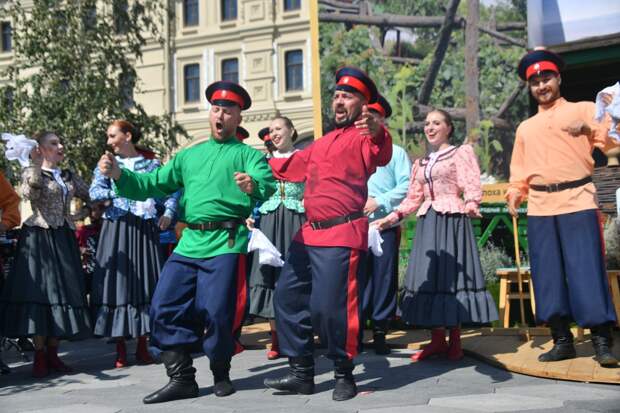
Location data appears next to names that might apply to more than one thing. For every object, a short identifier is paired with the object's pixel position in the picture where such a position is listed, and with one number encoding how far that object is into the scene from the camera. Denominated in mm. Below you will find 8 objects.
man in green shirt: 5170
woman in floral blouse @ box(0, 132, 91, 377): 6223
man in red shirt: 5059
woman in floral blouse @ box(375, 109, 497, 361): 6273
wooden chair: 7574
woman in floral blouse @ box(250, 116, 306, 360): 7066
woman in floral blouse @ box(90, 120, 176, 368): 6465
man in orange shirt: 5723
